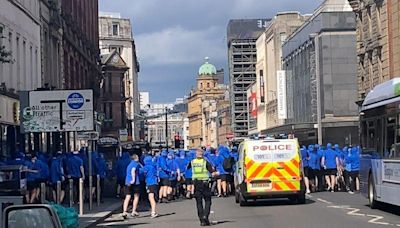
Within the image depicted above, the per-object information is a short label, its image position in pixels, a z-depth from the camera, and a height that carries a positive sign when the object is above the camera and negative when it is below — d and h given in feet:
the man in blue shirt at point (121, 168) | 92.59 -2.50
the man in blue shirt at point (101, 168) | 91.24 -2.43
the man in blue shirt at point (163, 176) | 89.56 -3.42
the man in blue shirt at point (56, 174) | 79.46 -2.61
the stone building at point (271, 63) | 279.49 +30.32
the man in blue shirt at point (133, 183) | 69.41 -3.20
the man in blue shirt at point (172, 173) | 93.25 -3.30
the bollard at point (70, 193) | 75.41 -4.28
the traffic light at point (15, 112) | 103.09 +4.72
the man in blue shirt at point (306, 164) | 96.78 -2.56
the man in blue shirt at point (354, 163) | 96.63 -2.55
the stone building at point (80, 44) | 160.15 +23.96
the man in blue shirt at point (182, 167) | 97.83 -2.72
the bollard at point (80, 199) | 72.72 -4.76
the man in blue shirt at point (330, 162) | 97.66 -2.46
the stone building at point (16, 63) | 101.19 +12.59
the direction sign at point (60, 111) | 79.46 +3.75
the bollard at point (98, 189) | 86.82 -4.60
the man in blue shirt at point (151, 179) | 71.31 -2.97
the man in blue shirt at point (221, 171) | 96.36 -3.17
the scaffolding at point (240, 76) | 401.49 +34.17
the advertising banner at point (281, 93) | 258.78 +16.25
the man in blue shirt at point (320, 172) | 98.32 -3.68
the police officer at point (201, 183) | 61.93 -3.02
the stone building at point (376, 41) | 159.63 +21.00
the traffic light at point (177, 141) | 184.81 +0.88
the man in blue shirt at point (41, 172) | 76.07 -2.32
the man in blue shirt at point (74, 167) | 84.02 -2.12
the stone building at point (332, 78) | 197.88 +16.46
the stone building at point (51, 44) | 133.49 +18.28
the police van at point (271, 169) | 75.72 -2.41
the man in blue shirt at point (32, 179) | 72.64 -2.89
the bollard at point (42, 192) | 70.38 -3.90
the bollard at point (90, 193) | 79.05 -4.56
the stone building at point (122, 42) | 416.28 +56.02
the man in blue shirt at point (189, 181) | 96.02 -4.46
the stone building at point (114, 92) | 319.88 +22.41
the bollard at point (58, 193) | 75.00 -4.33
